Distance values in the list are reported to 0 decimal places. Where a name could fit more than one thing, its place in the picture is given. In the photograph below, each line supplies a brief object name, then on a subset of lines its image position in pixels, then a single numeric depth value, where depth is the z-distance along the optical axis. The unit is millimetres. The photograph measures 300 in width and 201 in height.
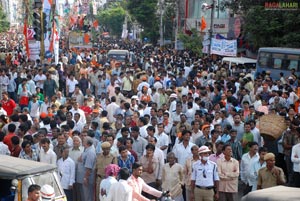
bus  26672
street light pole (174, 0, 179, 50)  43625
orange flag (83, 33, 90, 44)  48066
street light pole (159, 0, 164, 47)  49344
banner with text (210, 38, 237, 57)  28153
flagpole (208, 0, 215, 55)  31080
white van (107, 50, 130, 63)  33534
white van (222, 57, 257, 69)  30492
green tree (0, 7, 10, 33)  66500
